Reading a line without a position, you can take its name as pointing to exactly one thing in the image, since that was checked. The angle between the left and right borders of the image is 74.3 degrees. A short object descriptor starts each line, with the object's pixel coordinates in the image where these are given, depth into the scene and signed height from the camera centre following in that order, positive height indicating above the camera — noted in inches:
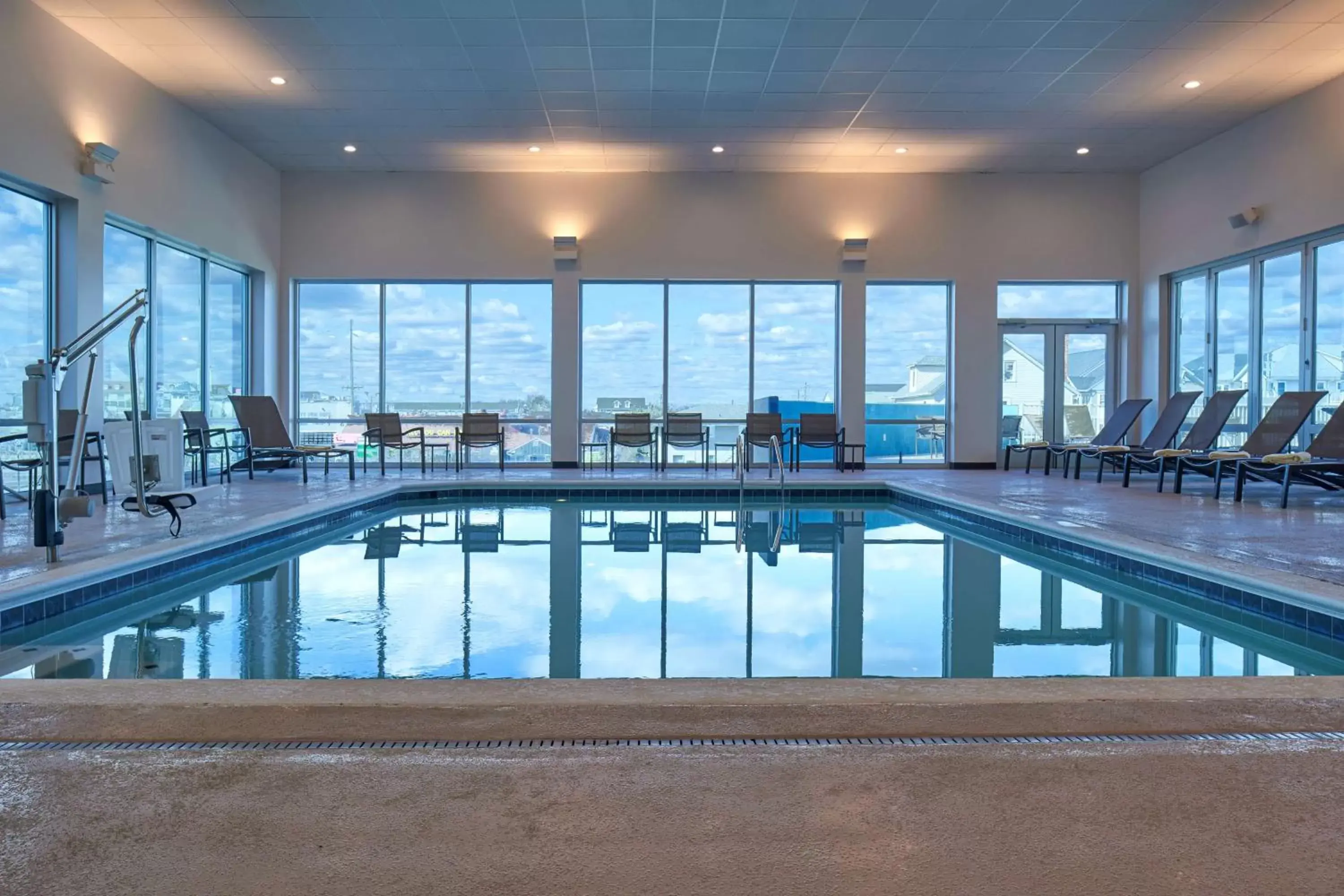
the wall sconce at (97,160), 279.7 +84.8
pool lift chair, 148.8 +0.4
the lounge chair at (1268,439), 288.5 -0.4
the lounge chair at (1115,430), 382.6 +2.6
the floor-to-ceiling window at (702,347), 440.8 +42.6
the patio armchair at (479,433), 410.0 -1.3
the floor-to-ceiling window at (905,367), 440.1 +33.3
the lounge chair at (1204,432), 323.6 +1.7
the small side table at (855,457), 434.3 -11.6
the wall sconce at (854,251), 423.2 +87.6
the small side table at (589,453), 434.0 -10.9
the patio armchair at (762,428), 411.2 +2.3
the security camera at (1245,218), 345.1 +86.6
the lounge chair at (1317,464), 256.8 -7.8
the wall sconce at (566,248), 420.8 +87.4
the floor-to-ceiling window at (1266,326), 319.6 +44.6
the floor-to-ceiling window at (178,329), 312.7 +41.0
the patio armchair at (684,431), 417.4 +0.4
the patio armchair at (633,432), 408.8 -0.4
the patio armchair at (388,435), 391.2 -2.5
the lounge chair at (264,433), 346.9 -2.0
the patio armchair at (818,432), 415.2 +0.5
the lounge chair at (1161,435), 346.9 +0.3
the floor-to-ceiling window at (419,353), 439.5 +38.4
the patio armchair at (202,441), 327.0 -5.1
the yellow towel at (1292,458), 259.3 -6.1
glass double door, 442.0 +27.7
